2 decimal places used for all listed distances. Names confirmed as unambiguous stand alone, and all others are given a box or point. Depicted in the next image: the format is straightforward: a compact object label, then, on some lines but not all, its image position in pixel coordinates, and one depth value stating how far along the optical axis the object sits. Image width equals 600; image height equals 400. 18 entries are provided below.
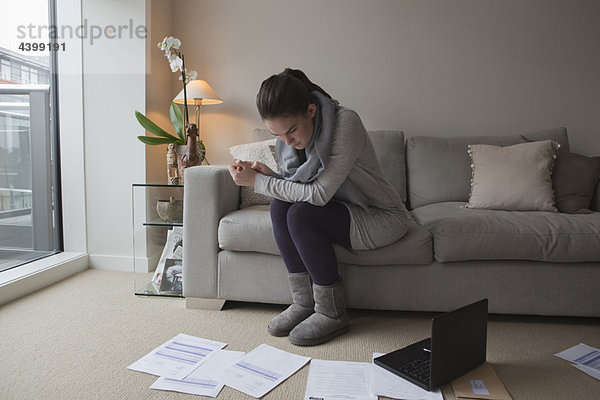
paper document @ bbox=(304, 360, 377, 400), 1.17
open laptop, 1.17
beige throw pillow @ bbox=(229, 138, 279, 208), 2.06
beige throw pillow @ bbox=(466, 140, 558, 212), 1.98
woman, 1.49
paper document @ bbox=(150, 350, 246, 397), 1.19
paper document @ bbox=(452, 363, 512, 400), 1.17
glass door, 2.15
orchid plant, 2.25
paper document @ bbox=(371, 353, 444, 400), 1.17
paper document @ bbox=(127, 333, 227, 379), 1.29
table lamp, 2.47
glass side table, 2.03
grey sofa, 1.63
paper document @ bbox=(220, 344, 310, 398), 1.21
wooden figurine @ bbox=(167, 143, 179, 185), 2.25
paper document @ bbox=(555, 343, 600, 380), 1.33
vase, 2.21
